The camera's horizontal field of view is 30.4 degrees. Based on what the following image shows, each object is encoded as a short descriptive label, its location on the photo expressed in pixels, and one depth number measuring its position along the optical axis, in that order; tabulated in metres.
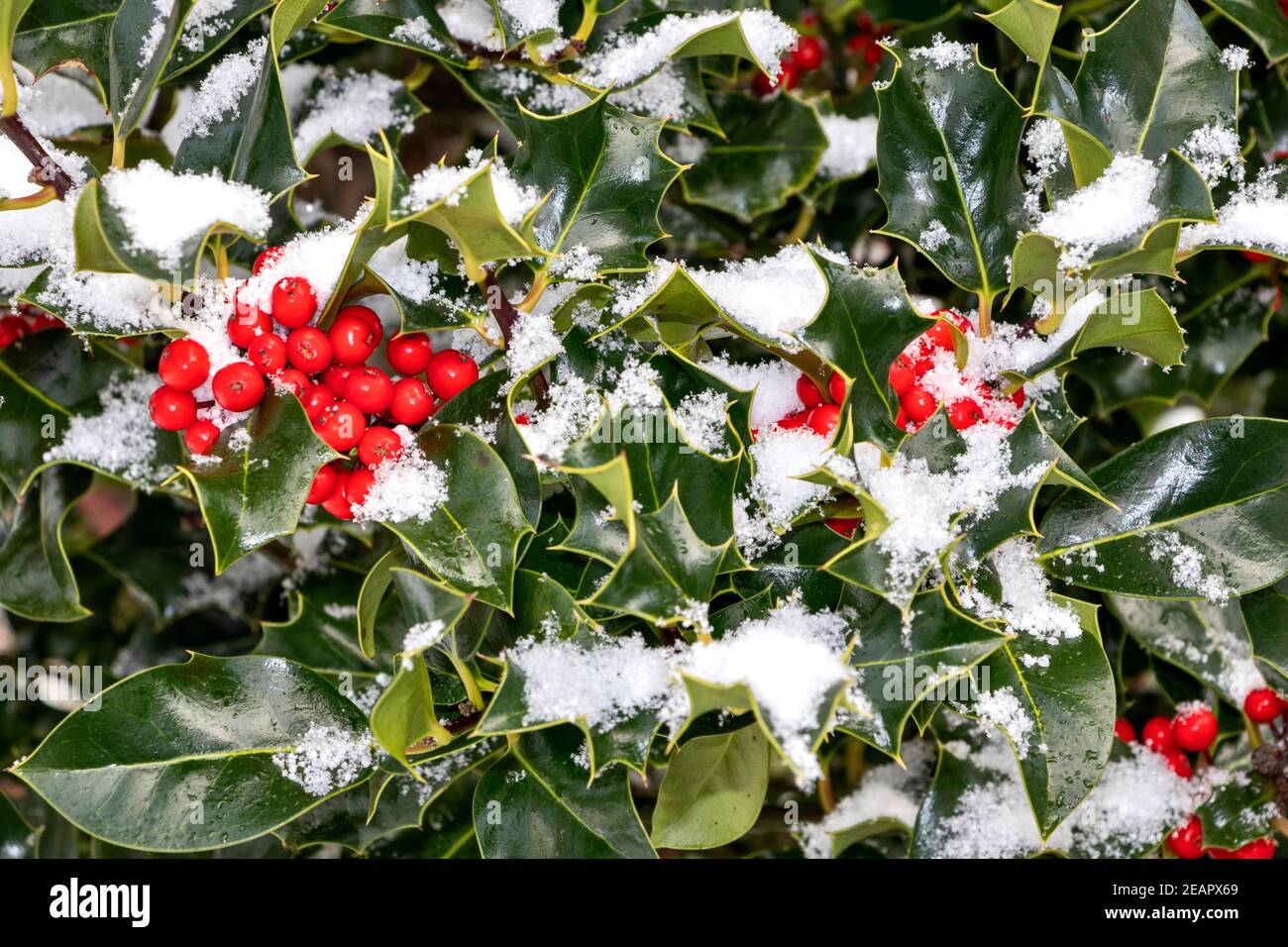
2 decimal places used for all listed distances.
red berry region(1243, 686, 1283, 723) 0.55
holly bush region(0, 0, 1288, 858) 0.49
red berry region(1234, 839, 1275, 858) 0.56
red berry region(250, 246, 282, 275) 0.50
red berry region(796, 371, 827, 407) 0.52
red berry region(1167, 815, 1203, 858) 0.56
